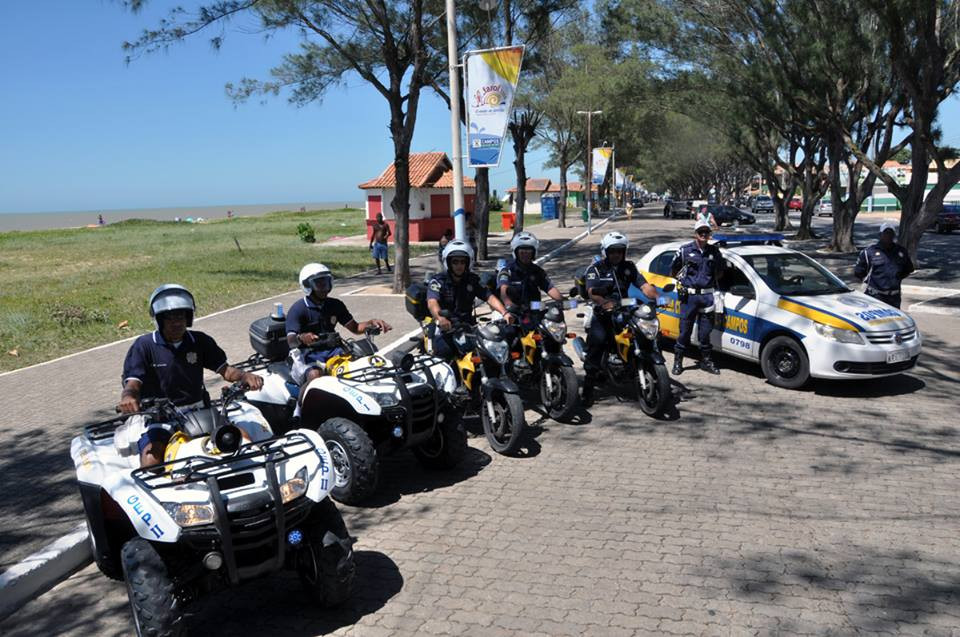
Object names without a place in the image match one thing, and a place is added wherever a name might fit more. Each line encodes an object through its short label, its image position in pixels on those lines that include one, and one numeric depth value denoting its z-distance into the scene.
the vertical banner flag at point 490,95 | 11.34
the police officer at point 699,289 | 9.05
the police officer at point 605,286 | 7.81
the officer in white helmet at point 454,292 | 6.98
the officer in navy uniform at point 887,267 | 9.74
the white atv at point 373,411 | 5.34
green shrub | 35.44
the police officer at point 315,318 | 6.09
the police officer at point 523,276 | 7.59
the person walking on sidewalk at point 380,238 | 21.36
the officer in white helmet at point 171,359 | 4.54
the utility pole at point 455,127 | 12.07
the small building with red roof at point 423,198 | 34.84
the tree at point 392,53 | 15.56
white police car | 7.91
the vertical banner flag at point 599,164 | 31.70
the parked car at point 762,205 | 66.94
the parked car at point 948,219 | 33.72
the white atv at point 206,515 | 3.55
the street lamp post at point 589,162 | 43.36
